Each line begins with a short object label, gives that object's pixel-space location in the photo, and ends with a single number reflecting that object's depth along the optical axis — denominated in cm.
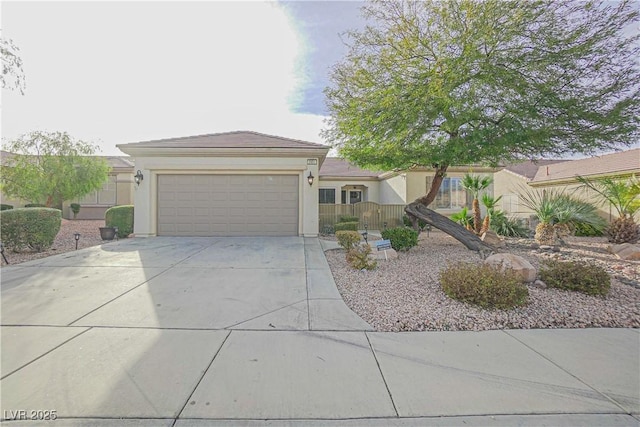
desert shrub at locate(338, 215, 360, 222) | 1347
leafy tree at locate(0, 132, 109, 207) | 1270
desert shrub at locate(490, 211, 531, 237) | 1122
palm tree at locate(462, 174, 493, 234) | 943
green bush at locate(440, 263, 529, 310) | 425
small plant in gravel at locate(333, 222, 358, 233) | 1234
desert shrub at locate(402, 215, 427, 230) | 1470
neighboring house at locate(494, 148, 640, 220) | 1328
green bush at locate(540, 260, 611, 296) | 477
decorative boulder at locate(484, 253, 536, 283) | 532
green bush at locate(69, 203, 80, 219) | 1846
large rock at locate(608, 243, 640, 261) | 740
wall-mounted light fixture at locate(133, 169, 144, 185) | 1091
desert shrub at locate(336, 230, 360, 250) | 771
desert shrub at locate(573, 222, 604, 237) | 1166
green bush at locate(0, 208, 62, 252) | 770
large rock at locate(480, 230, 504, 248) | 896
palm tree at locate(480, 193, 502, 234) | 955
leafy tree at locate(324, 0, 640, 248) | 617
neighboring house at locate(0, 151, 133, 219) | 1927
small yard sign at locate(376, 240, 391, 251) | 720
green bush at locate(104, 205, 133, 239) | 1120
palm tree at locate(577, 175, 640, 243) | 850
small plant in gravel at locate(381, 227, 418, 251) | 806
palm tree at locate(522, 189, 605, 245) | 878
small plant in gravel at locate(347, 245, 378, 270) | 623
